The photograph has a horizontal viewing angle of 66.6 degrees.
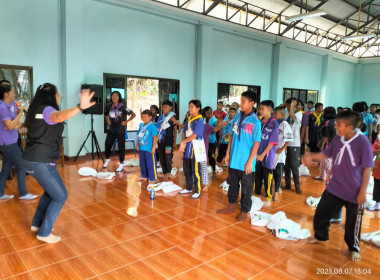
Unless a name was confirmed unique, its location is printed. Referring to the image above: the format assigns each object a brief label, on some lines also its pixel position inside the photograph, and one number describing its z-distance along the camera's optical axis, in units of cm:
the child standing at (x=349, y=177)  241
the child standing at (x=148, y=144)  484
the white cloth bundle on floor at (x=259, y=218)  341
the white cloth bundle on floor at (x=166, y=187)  458
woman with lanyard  562
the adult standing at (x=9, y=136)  361
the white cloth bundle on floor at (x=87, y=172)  547
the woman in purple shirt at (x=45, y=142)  256
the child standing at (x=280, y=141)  421
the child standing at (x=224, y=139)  565
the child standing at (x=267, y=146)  382
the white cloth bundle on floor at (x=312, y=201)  411
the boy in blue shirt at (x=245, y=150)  334
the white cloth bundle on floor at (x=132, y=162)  644
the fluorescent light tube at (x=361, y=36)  994
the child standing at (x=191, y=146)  407
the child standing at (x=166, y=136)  513
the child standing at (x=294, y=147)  461
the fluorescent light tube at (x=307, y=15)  802
